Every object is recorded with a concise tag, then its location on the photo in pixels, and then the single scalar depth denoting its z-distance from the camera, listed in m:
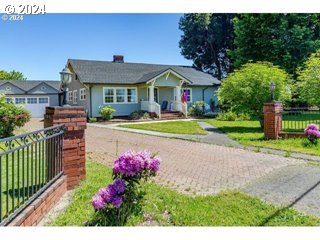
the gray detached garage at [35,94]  22.88
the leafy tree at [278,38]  17.21
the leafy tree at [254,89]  10.22
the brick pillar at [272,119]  7.65
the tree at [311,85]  9.47
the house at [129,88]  16.31
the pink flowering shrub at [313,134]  6.71
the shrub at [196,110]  17.47
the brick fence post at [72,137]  3.50
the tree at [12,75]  41.71
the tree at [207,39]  27.87
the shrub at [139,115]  15.92
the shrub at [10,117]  8.24
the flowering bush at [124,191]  2.62
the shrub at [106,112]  15.30
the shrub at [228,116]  14.44
